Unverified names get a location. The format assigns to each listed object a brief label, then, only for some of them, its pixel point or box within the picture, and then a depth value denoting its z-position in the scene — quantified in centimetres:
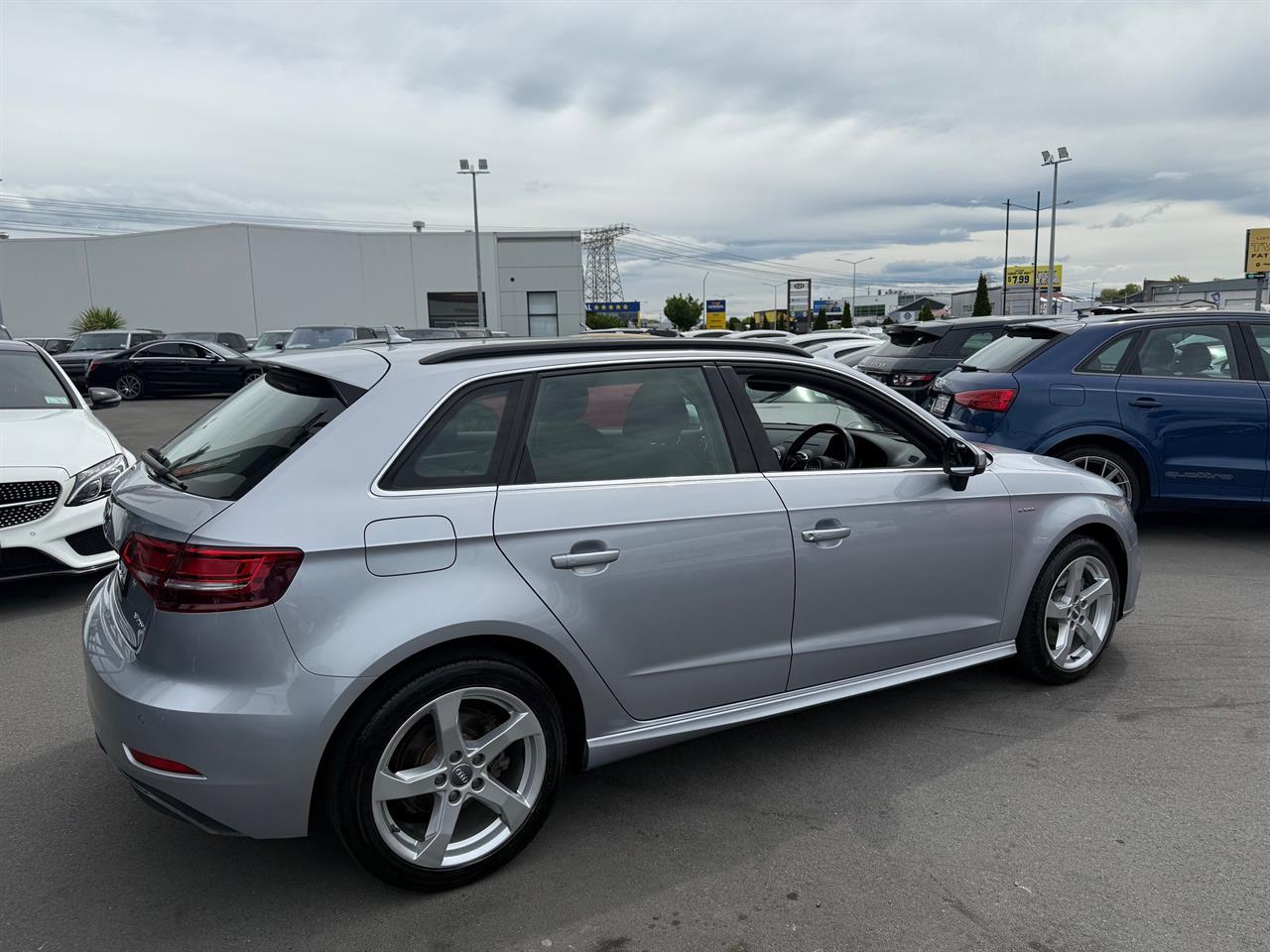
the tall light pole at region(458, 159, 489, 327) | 4428
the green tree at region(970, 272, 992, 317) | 5844
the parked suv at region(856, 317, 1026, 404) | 1055
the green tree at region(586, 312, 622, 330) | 8106
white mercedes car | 524
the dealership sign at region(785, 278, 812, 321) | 7337
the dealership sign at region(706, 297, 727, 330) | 8763
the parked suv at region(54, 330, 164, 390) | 2273
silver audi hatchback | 249
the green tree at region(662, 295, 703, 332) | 11481
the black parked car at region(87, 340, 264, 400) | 2236
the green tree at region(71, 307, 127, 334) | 4459
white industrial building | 5078
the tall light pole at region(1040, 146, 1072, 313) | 4216
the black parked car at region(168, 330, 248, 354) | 3240
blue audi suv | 669
